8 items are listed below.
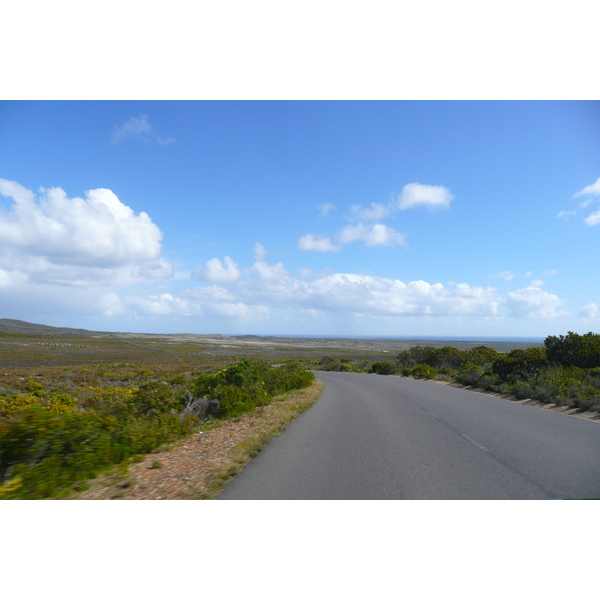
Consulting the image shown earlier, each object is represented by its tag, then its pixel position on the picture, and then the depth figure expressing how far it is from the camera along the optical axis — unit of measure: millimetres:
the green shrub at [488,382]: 18453
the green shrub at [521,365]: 19375
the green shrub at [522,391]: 14927
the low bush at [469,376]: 21875
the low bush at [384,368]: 38312
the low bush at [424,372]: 29606
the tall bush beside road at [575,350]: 19656
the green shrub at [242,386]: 11797
